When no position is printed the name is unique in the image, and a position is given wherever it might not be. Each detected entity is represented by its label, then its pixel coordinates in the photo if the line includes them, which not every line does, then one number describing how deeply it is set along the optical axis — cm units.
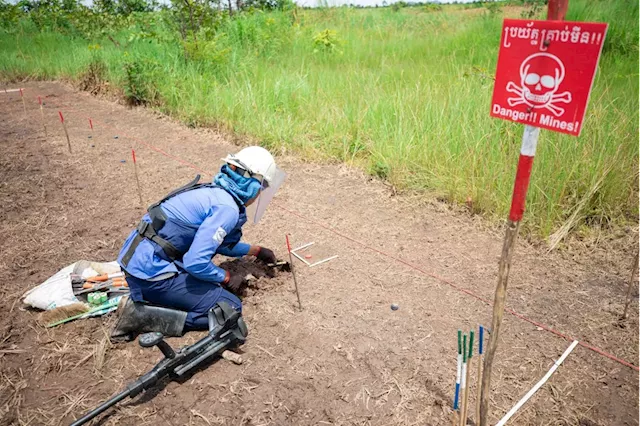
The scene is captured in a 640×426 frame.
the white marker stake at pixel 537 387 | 191
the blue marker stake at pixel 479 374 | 159
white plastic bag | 257
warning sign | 125
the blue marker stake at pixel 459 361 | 157
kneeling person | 228
